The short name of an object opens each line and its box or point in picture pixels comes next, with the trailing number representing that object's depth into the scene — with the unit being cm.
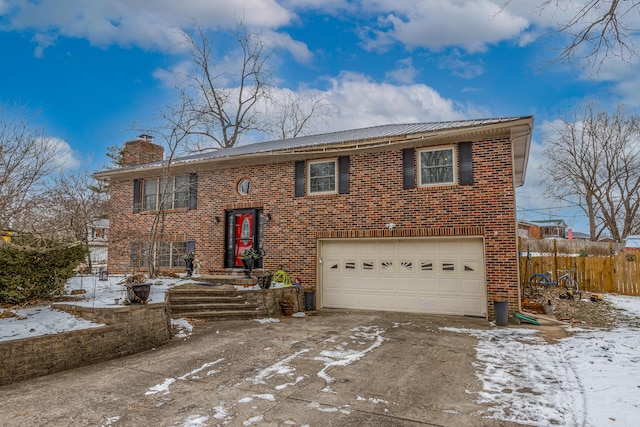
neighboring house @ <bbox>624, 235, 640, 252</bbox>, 2628
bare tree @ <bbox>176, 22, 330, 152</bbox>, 2166
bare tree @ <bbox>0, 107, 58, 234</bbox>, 588
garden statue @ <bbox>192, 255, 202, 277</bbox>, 1224
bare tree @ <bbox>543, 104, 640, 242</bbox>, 2319
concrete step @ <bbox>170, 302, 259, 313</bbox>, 866
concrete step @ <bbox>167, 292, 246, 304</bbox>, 891
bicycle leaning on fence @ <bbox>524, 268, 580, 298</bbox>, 1257
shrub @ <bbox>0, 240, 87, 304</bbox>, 660
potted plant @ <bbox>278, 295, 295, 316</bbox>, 982
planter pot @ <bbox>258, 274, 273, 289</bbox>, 973
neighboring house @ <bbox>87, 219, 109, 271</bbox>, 1632
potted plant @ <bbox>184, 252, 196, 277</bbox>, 1199
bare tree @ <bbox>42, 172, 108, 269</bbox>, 733
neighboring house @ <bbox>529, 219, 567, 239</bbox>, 4588
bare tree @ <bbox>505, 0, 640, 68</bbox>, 422
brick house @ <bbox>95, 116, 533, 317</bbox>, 910
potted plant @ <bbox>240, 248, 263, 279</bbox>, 1091
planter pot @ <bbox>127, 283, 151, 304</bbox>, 678
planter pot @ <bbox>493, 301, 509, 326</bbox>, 829
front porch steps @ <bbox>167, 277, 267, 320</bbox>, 865
